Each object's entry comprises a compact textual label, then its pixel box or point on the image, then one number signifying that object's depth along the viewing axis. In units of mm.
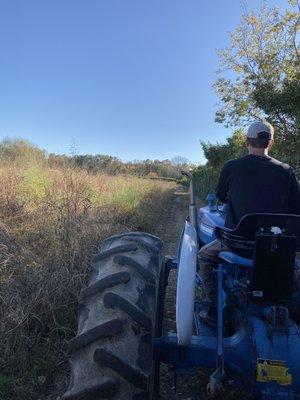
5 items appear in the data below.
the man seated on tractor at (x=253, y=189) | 2889
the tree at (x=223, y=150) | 23727
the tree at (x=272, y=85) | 16000
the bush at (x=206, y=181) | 22156
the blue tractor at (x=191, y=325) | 2098
